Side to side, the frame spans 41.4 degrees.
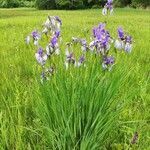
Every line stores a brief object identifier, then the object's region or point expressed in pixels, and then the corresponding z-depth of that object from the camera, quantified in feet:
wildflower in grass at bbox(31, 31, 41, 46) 5.22
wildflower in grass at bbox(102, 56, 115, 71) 4.73
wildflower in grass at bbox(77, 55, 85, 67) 4.84
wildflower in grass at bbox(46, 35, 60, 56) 4.55
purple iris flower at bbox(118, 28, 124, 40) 4.85
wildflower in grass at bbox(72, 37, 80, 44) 5.03
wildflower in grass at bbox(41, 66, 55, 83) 4.73
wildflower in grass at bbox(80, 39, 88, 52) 5.01
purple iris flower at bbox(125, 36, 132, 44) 4.95
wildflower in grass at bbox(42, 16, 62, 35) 4.81
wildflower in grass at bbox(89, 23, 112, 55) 4.64
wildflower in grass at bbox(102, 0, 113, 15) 5.17
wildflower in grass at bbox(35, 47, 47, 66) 4.74
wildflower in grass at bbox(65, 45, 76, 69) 4.76
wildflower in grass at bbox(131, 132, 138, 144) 4.27
